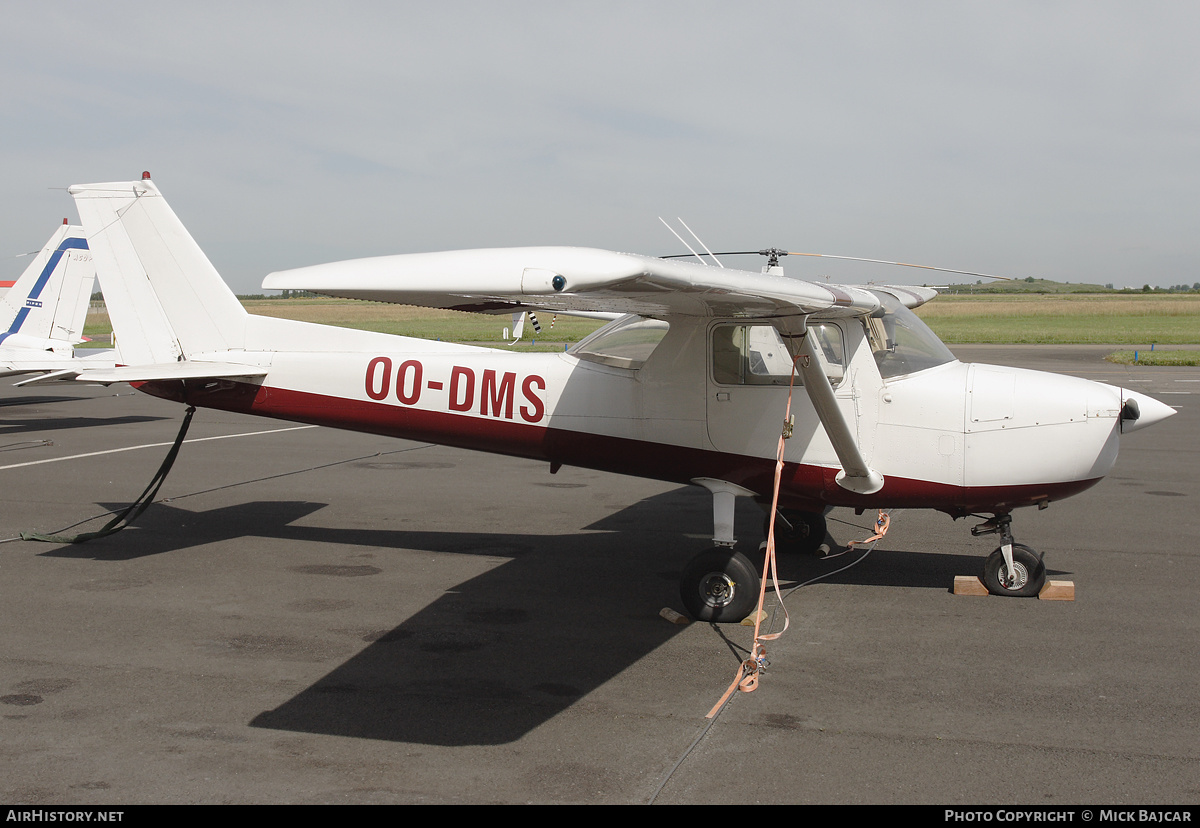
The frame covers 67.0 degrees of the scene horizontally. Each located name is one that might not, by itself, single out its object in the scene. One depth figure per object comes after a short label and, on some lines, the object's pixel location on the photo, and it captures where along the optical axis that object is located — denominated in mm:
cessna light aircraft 6379
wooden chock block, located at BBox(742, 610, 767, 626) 6327
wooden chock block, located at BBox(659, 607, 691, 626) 6340
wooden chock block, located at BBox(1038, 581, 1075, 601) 6742
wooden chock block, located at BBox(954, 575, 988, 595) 6910
